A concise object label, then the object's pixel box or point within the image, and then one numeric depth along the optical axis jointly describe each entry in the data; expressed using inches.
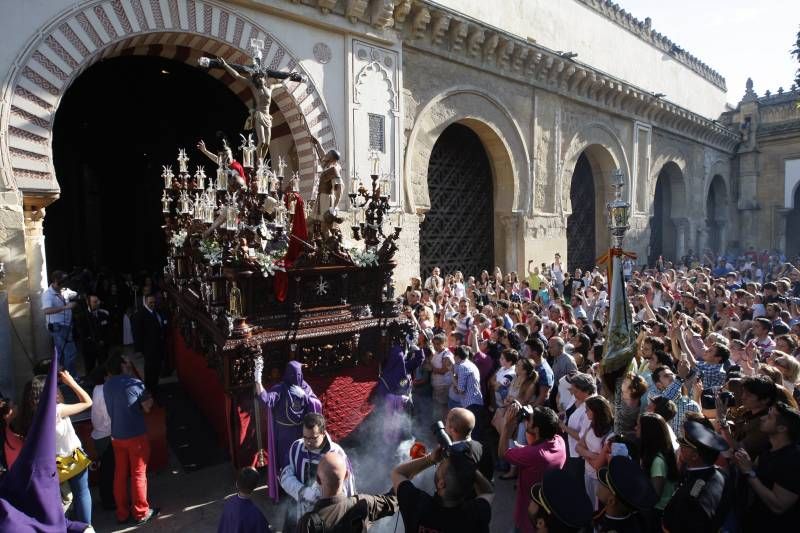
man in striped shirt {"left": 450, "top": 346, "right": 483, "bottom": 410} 211.0
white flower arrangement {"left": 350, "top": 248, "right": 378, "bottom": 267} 231.9
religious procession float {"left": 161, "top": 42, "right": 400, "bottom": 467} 198.5
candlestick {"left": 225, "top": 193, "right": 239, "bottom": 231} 196.4
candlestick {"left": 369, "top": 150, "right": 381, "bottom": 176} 234.7
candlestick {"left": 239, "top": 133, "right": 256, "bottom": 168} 216.4
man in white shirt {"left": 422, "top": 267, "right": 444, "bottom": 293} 434.9
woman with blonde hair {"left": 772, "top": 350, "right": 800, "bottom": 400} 167.2
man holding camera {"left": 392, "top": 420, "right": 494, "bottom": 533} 102.6
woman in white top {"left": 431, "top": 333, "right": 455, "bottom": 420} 235.9
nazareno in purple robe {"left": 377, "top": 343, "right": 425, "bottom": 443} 230.1
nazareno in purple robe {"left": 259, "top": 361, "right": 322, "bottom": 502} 176.1
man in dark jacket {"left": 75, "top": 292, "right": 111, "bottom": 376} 301.0
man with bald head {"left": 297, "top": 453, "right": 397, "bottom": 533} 102.9
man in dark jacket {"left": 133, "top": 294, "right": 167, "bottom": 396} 270.7
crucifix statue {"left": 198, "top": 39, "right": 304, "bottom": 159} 244.2
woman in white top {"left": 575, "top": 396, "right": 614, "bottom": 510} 140.4
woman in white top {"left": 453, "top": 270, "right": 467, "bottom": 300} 428.7
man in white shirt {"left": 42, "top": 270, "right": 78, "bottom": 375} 277.1
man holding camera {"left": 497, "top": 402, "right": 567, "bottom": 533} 131.3
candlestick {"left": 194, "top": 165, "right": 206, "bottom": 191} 290.0
